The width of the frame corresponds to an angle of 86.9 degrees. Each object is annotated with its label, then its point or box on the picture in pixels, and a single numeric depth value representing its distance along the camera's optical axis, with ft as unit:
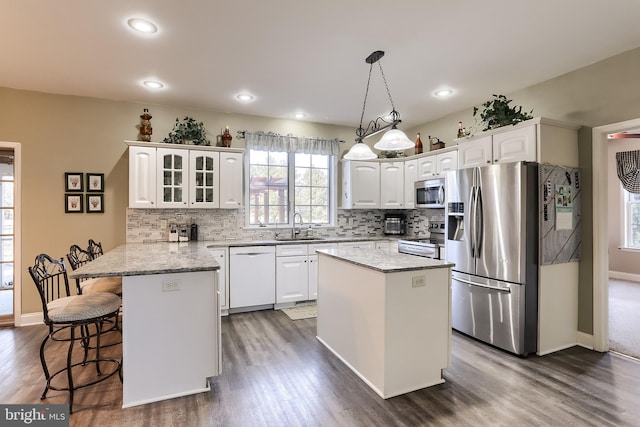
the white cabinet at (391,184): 17.60
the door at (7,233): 12.96
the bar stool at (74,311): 7.25
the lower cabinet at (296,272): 14.90
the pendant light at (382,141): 9.03
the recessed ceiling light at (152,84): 12.05
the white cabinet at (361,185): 17.17
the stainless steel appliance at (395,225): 18.24
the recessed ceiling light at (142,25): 8.21
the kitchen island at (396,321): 7.79
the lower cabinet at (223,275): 13.85
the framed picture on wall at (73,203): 13.43
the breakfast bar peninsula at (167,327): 7.48
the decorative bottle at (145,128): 14.01
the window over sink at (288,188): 16.47
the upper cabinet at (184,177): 13.51
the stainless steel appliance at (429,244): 13.71
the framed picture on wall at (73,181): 13.42
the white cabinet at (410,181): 16.63
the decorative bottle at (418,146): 16.78
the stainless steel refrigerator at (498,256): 10.00
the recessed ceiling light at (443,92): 12.89
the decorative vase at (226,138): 15.19
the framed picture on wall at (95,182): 13.69
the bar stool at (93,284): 9.84
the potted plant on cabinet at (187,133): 14.49
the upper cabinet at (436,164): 14.42
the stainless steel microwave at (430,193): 14.52
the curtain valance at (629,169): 20.42
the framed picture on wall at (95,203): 13.70
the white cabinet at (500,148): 10.39
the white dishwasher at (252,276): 14.11
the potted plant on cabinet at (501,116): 10.93
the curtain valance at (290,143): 16.02
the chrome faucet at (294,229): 16.65
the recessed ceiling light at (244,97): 13.39
